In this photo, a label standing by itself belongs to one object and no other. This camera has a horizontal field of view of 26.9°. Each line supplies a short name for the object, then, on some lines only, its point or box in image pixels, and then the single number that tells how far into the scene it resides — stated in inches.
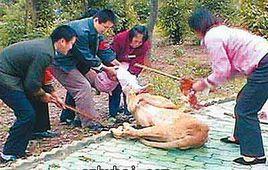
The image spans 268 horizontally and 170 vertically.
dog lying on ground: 212.8
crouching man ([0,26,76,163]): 213.4
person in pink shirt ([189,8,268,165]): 193.3
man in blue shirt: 251.6
